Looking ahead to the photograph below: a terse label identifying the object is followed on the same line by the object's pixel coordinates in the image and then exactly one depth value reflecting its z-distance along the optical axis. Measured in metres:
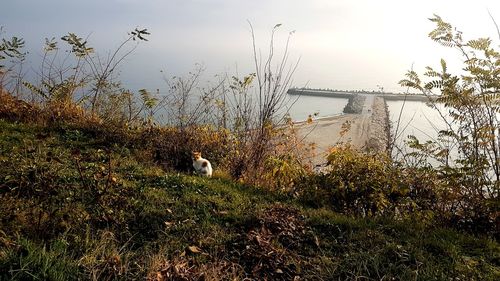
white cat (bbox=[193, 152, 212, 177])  4.74
